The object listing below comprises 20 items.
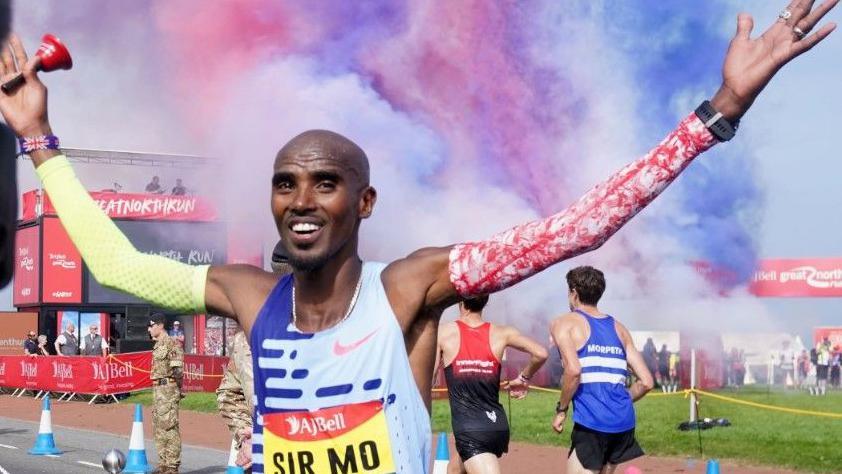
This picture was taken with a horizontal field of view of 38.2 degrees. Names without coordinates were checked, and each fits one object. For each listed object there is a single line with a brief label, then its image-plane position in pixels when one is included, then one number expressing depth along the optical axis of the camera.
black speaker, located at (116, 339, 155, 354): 31.25
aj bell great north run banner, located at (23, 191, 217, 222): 43.91
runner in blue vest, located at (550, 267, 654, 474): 8.67
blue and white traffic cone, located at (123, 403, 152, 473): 14.16
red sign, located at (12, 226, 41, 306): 42.62
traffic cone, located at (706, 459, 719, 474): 8.84
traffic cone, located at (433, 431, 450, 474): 11.10
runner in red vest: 9.23
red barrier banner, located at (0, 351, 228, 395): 27.92
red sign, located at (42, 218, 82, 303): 42.09
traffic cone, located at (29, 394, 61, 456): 16.94
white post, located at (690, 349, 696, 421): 18.40
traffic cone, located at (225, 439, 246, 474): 8.33
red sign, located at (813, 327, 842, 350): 41.38
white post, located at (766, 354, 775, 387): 33.53
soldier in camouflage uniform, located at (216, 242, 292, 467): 7.97
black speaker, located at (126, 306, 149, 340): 37.06
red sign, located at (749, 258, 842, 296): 41.47
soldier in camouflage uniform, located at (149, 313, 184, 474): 13.66
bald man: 3.12
